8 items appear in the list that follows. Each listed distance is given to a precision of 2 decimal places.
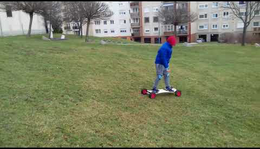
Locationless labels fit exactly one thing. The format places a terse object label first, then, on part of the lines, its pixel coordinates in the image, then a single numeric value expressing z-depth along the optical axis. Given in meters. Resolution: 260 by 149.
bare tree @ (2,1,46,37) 20.97
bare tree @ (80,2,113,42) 21.33
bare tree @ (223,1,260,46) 26.47
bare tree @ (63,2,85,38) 25.52
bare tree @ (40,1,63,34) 23.36
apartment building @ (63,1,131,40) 57.22
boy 5.72
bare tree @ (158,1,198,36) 32.97
